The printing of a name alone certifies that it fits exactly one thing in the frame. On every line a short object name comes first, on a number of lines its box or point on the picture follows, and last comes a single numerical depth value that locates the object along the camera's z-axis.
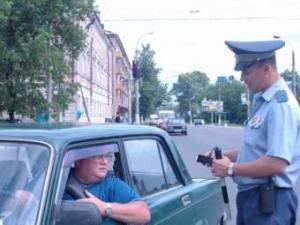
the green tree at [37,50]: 18.70
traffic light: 38.88
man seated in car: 3.42
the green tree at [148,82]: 72.88
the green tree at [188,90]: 171.12
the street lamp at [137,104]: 47.75
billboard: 133.60
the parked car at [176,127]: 55.53
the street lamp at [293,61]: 50.72
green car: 2.98
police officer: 3.56
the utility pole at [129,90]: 47.46
